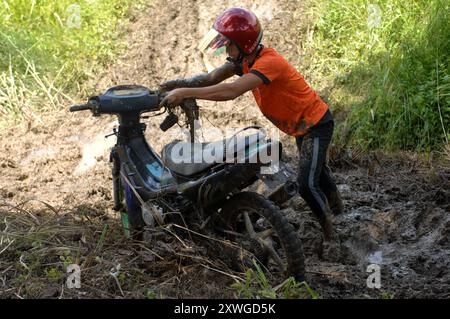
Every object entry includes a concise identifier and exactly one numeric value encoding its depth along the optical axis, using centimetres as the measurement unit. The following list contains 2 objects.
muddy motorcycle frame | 816
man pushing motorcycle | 865
